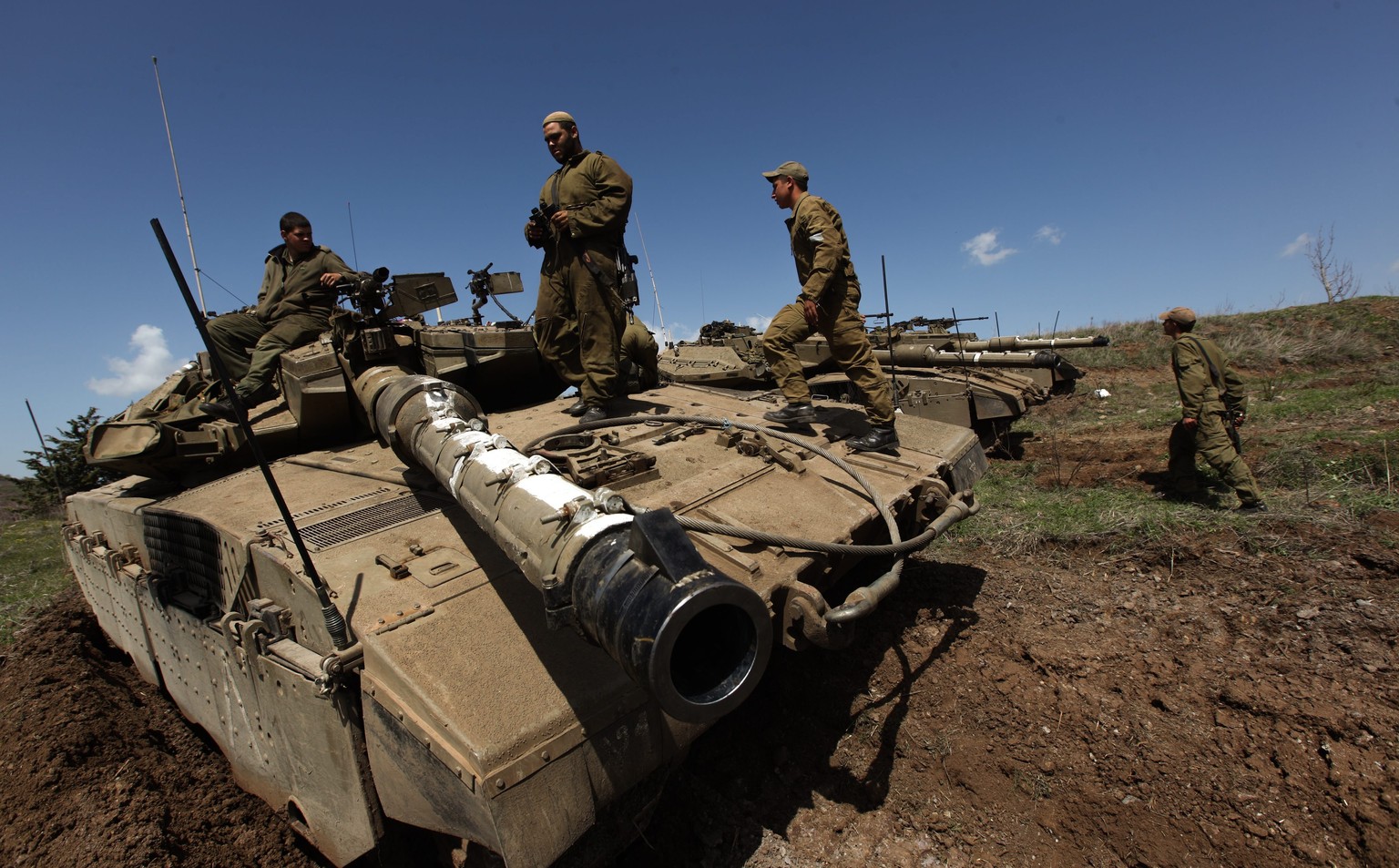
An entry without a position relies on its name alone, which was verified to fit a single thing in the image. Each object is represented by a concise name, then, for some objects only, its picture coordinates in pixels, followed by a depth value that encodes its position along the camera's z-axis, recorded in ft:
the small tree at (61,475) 44.93
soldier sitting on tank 16.89
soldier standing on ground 22.24
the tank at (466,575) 6.97
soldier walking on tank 14.85
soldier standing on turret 16.25
